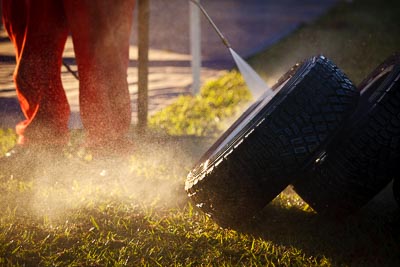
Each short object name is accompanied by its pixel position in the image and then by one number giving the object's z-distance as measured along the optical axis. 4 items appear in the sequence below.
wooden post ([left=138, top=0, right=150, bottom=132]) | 8.78
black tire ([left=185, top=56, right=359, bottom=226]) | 5.32
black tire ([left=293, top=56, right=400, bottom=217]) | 5.38
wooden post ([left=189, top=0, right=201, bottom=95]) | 11.16
